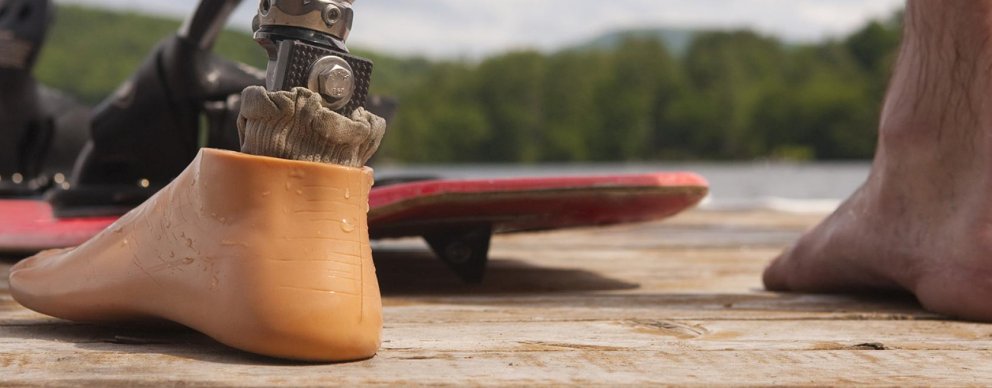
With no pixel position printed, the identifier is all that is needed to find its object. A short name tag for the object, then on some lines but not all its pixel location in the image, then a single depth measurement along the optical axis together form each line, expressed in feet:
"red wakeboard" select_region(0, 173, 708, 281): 4.23
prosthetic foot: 2.62
